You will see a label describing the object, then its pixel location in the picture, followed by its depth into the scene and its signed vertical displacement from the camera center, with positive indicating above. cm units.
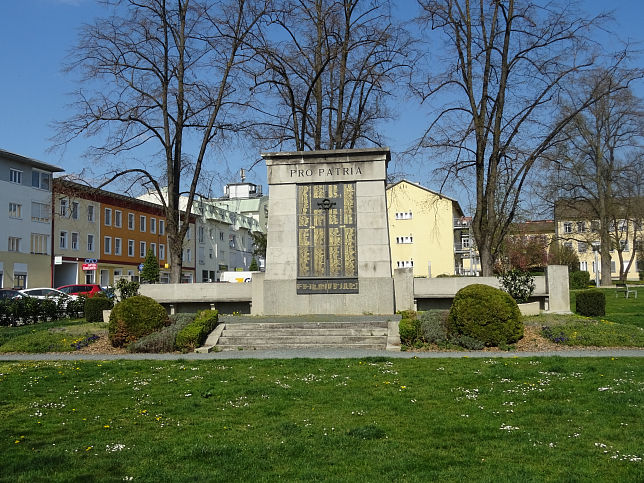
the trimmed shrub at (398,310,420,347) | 1571 -107
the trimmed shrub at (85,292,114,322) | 2273 -50
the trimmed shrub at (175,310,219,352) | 1591 -102
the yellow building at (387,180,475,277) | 7112 +542
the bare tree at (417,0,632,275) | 2339 +612
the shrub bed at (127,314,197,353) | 1580 -122
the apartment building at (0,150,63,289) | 4884 +548
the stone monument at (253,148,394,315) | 2011 +164
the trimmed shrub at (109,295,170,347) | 1652 -72
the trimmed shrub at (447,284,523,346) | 1535 -75
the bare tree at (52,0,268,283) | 2391 +706
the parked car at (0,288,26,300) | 3532 +10
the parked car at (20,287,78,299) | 3688 +12
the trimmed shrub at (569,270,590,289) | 4338 +24
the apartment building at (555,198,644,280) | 4534 +482
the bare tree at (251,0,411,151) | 2556 +861
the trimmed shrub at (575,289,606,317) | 2069 -62
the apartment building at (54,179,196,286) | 5469 +494
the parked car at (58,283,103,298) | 4084 +30
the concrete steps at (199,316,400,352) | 1616 -117
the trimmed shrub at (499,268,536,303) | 1983 +3
